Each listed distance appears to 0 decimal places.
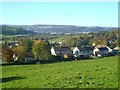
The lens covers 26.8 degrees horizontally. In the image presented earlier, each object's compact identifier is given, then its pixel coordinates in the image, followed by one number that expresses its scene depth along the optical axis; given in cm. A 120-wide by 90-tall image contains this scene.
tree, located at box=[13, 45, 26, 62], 7320
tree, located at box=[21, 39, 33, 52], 9269
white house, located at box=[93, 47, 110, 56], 10057
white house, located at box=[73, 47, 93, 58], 10712
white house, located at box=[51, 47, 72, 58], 10358
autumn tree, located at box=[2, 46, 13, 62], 6640
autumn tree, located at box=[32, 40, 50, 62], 7345
